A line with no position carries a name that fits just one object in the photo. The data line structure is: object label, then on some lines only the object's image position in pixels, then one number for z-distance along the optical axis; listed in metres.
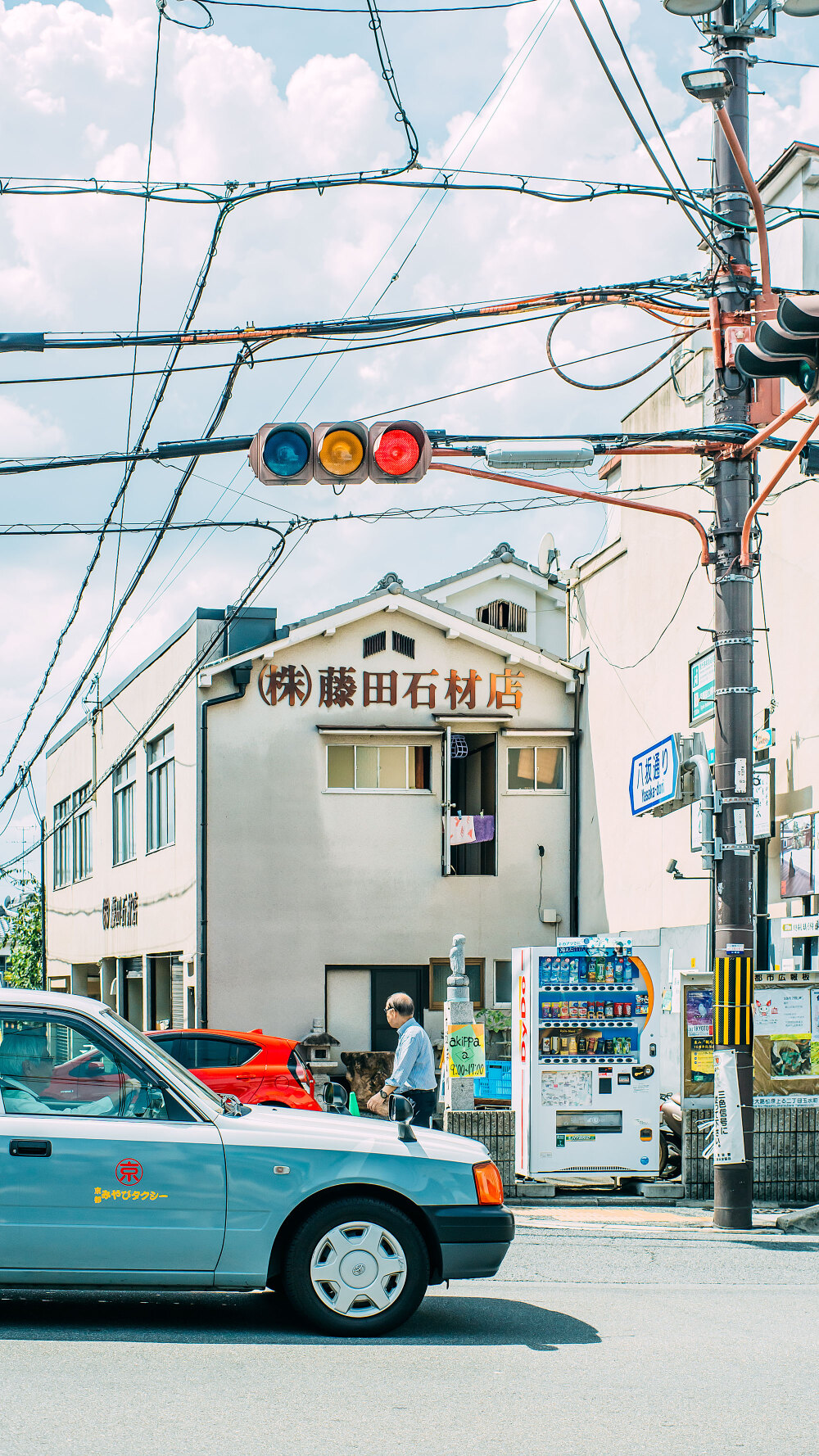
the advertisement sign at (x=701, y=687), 19.08
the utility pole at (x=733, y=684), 12.14
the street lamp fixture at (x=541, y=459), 11.63
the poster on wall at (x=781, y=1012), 13.38
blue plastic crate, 17.59
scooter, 14.12
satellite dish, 43.83
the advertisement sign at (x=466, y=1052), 14.45
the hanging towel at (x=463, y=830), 25.88
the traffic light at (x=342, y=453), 10.48
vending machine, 13.33
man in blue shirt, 11.99
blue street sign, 14.20
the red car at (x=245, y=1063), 16.62
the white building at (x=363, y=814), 25.50
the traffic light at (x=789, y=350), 6.90
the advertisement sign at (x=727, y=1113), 11.98
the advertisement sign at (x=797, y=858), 15.80
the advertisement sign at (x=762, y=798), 16.55
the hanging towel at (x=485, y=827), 26.11
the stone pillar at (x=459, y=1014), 14.41
